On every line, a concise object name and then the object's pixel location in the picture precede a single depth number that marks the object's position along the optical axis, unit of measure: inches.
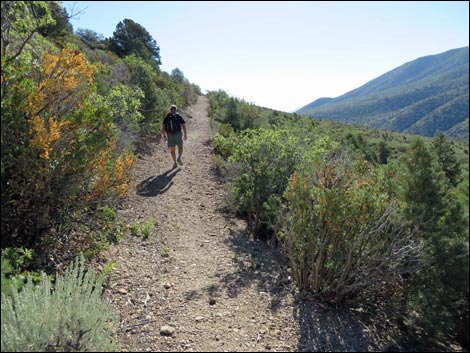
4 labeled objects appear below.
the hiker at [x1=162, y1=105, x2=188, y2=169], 325.1
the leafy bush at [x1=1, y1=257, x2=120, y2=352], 87.4
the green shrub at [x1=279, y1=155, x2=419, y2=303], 127.0
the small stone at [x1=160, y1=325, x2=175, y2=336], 120.3
